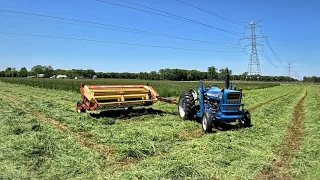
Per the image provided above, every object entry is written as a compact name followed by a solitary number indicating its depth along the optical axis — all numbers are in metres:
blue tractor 7.33
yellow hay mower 9.13
